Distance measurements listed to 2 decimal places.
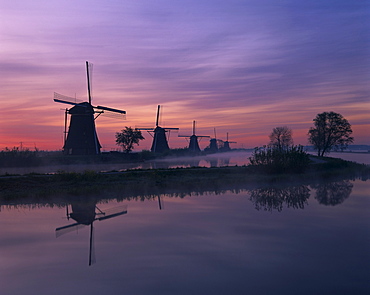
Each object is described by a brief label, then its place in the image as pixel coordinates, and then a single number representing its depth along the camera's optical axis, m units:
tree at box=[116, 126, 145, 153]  78.12
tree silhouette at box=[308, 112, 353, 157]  63.22
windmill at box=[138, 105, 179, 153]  90.69
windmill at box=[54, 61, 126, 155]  55.50
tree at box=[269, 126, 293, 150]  85.69
